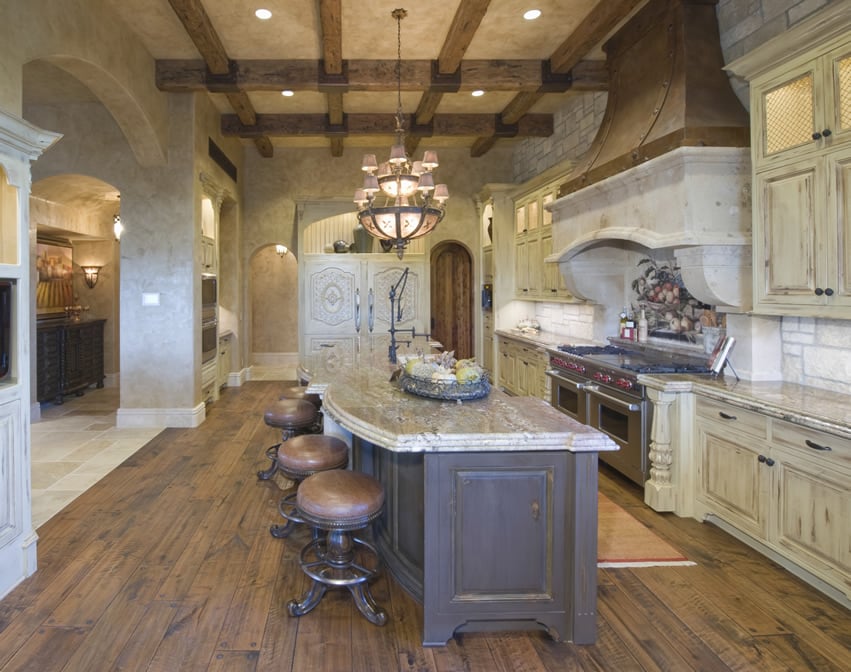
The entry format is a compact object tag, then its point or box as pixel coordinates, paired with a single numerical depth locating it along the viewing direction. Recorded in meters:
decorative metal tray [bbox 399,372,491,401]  2.59
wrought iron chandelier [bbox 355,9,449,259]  4.31
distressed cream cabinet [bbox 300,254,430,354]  8.45
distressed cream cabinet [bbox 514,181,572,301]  6.26
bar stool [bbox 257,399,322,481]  3.70
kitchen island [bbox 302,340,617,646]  2.08
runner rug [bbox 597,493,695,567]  2.92
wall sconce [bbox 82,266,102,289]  8.26
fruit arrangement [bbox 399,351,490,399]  2.60
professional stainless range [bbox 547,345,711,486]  3.73
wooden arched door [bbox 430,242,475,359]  9.52
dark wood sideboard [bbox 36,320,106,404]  6.71
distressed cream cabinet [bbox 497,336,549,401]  5.99
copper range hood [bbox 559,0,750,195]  3.44
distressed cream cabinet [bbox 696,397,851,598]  2.42
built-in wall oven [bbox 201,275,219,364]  6.50
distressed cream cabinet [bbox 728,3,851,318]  2.60
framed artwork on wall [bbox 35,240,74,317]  7.37
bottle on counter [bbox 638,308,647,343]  4.81
